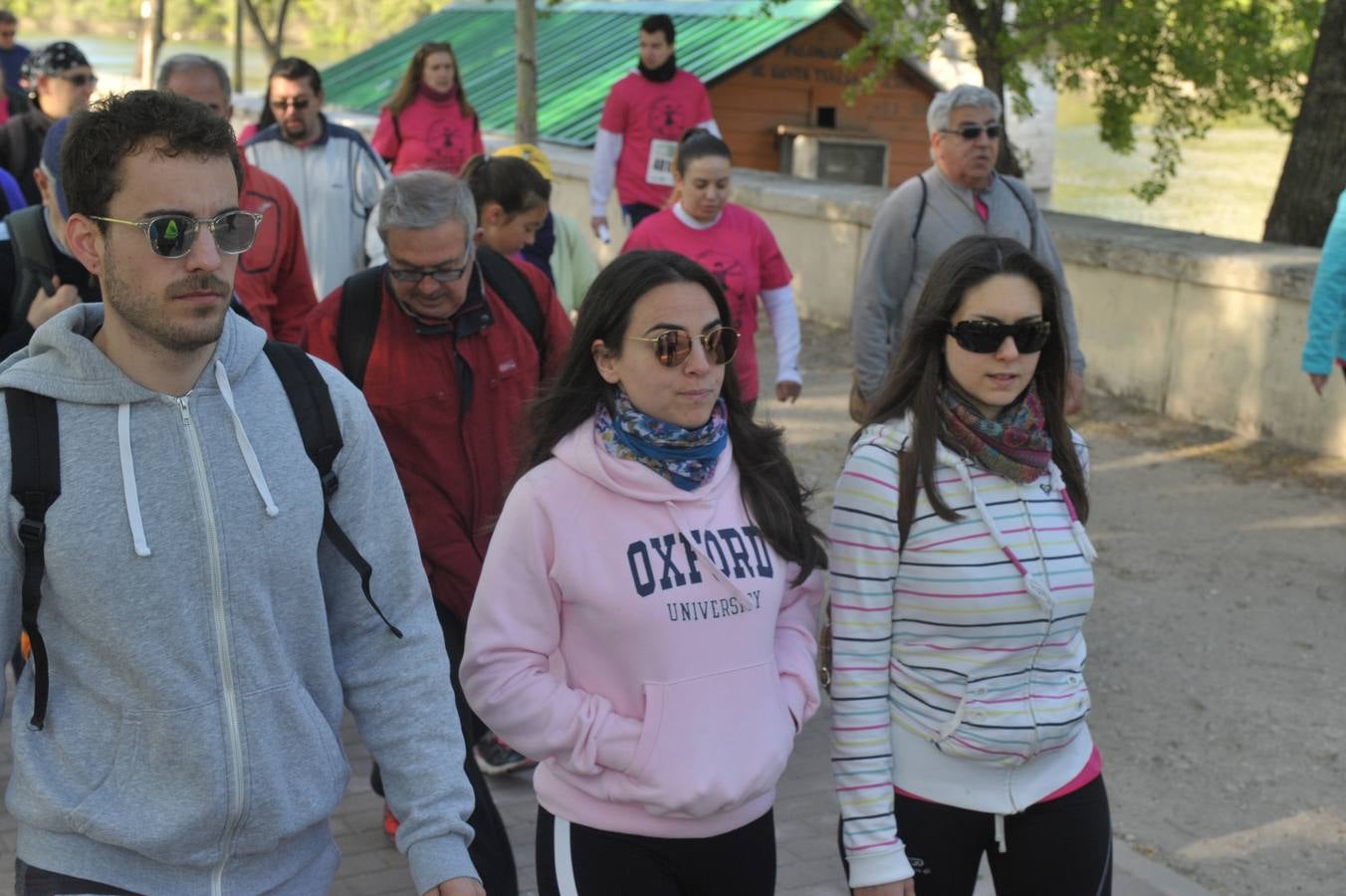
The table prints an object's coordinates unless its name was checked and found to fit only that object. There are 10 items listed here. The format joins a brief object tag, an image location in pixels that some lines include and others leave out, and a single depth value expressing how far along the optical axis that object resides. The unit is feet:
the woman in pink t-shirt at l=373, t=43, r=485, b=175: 34.24
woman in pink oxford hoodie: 10.09
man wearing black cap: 22.91
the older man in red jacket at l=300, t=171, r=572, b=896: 14.37
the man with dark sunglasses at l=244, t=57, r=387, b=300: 24.31
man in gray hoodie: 8.20
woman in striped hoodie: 10.57
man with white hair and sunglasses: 20.54
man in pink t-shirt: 37.29
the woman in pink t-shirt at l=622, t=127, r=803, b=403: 21.71
